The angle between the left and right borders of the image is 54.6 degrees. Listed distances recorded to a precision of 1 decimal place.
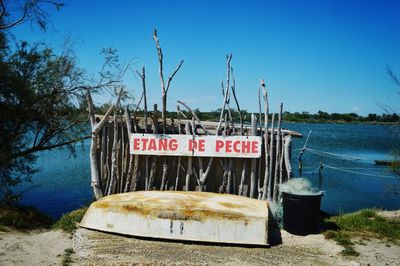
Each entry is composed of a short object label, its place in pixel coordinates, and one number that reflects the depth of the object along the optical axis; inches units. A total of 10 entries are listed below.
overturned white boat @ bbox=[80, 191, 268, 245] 264.1
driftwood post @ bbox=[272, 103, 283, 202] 330.6
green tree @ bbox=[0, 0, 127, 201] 383.9
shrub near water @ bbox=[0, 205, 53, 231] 309.6
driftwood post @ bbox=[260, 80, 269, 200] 331.3
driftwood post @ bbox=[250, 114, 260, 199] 332.8
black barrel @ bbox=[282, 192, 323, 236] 286.5
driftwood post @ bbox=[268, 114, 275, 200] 330.6
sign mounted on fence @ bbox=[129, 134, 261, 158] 331.3
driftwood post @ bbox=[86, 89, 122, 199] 355.9
